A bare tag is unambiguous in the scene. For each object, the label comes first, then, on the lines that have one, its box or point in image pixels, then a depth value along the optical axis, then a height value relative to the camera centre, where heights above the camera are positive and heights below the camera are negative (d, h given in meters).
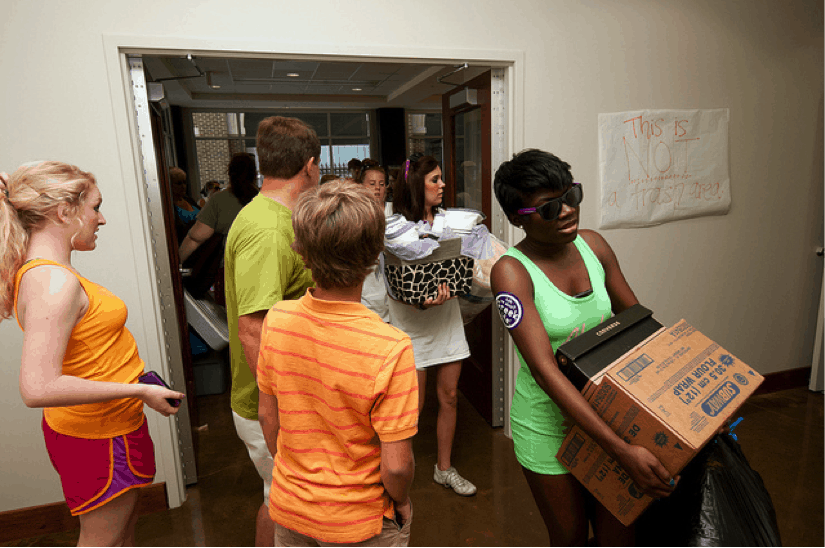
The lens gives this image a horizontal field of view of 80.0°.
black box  1.14 -0.42
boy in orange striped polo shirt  0.90 -0.39
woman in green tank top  1.24 -0.35
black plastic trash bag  1.08 -0.77
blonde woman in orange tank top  1.06 -0.37
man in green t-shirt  1.46 -0.23
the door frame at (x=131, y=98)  1.96 +0.39
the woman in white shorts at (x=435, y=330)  2.27 -0.71
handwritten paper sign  2.64 +0.00
